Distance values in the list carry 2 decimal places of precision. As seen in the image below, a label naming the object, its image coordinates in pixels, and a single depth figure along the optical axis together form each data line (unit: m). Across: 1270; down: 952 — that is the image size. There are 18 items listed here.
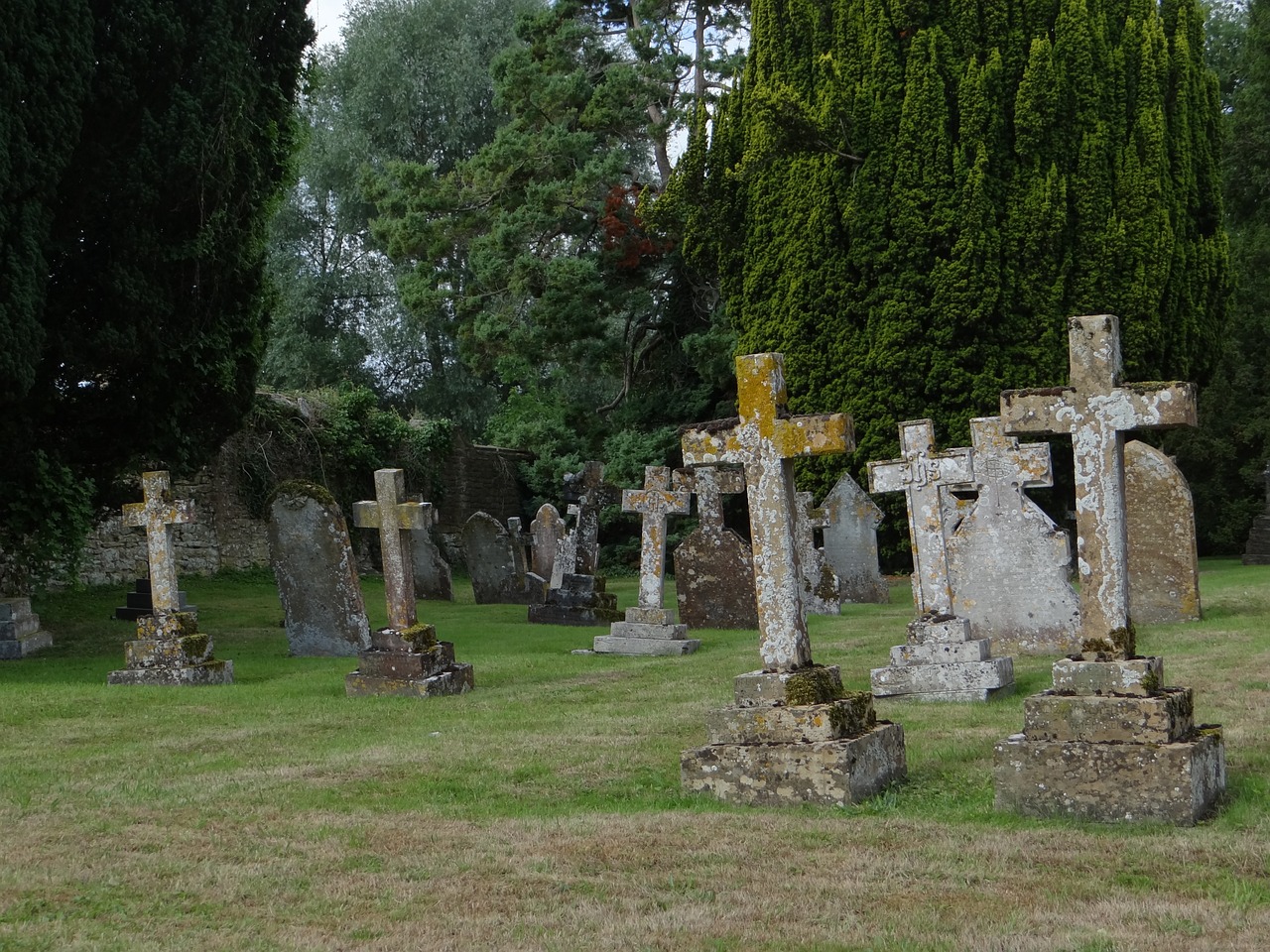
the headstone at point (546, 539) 19.56
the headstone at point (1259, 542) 21.34
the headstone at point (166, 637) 10.80
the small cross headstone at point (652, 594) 12.91
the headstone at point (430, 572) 19.53
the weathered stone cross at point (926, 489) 9.12
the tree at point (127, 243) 12.48
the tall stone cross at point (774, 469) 6.17
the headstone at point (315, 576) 12.45
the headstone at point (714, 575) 15.02
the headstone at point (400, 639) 9.95
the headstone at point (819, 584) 15.86
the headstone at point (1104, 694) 5.18
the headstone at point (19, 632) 13.38
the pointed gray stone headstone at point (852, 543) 17.47
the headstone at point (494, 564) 19.12
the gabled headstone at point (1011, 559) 10.44
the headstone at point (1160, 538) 11.95
